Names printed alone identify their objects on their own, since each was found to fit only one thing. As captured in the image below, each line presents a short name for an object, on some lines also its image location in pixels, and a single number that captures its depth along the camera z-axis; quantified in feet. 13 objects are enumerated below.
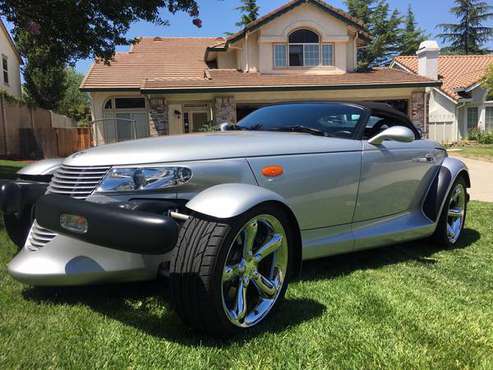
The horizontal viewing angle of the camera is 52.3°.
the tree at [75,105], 139.13
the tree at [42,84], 104.17
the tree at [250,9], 119.18
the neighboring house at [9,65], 84.53
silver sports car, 8.30
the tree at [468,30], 162.40
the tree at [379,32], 151.84
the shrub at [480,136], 81.76
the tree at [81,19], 32.37
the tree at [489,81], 75.15
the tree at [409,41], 152.97
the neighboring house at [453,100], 80.79
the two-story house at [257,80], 65.26
